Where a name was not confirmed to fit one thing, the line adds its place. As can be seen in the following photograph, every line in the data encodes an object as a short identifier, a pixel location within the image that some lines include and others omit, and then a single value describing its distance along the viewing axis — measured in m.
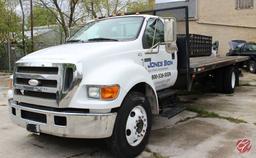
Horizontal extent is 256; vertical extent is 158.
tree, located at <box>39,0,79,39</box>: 15.89
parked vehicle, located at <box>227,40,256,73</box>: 14.26
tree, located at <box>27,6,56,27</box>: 17.40
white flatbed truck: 3.48
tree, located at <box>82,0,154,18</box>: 17.25
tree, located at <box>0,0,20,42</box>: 17.95
